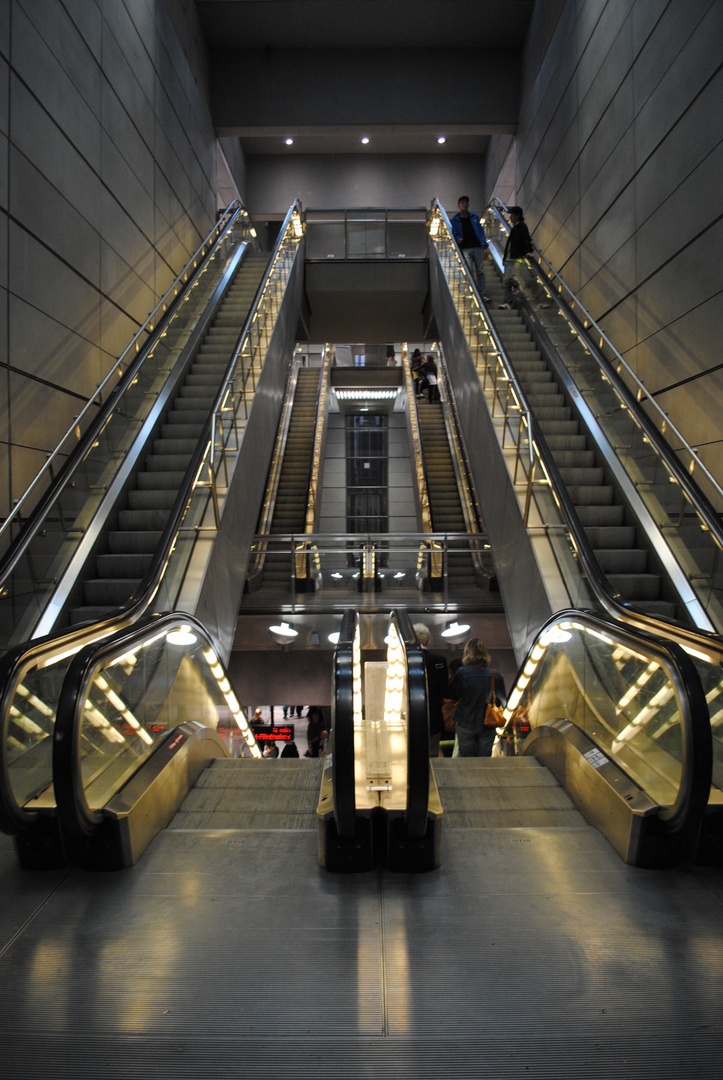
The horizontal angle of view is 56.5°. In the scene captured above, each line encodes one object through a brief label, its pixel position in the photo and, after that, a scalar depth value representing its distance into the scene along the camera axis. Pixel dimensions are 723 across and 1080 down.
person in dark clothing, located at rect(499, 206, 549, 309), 9.83
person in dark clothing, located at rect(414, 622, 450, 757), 4.84
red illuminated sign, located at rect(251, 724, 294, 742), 13.32
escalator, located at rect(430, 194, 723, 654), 5.18
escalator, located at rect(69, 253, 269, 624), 5.73
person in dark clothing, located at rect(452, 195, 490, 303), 10.41
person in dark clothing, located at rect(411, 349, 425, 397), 17.86
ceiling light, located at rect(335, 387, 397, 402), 23.05
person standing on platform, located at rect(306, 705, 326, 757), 12.75
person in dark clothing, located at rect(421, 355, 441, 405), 17.80
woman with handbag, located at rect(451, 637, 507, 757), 5.20
